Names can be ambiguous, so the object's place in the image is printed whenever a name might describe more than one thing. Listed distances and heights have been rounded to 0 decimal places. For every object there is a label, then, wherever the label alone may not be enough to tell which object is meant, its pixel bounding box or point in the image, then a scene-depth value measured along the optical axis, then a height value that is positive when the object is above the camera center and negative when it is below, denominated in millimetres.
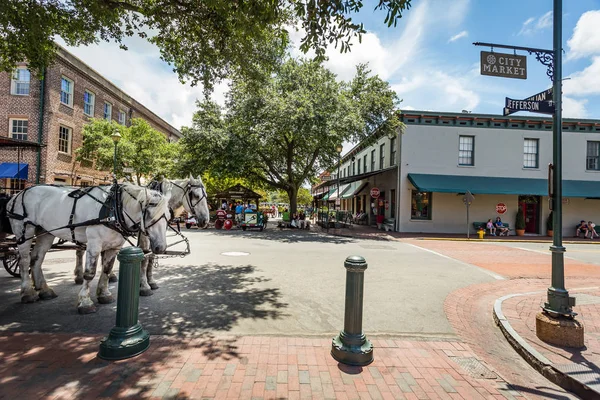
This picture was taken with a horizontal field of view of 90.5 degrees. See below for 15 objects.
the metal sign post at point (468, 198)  16919 +785
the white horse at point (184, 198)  6051 +72
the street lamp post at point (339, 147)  18081 +3678
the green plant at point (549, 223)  20500 -609
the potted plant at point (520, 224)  20266 -700
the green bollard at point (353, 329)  3457 -1467
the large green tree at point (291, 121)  17125 +5261
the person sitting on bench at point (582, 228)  20111 -857
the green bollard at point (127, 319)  3340 -1404
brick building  18609 +5120
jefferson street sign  4602 +1771
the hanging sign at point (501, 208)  19859 +329
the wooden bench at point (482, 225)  20300 -880
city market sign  4891 +2457
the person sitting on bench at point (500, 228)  19875 -1004
